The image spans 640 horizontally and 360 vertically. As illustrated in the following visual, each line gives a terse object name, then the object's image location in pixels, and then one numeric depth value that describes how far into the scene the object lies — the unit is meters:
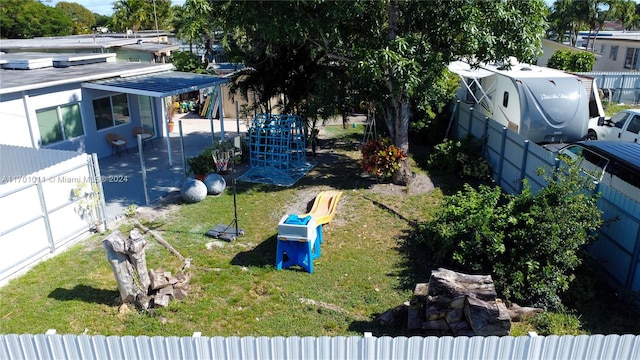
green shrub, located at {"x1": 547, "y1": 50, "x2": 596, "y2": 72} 23.53
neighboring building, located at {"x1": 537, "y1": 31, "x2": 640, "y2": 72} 27.11
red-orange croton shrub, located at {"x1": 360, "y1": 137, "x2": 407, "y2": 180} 12.19
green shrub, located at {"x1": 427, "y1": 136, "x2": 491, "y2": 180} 12.60
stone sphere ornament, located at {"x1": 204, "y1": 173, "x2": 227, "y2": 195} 11.84
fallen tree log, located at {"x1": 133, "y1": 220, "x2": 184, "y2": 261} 8.85
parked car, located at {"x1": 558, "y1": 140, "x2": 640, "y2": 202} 8.84
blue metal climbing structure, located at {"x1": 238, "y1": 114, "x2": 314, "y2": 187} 13.27
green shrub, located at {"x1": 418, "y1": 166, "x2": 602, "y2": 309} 7.01
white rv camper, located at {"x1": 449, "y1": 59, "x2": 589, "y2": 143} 13.20
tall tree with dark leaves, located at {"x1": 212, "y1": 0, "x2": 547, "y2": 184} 10.32
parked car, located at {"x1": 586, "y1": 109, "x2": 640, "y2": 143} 13.67
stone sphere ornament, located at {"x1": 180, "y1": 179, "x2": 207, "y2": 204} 11.30
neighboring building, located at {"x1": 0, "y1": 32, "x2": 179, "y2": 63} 26.28
